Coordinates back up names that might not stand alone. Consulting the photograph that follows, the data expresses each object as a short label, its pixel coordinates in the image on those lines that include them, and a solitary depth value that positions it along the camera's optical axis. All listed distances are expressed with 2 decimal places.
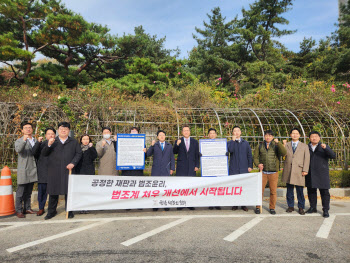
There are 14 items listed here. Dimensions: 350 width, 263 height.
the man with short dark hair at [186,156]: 5.45
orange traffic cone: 4.86
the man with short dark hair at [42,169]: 4.88
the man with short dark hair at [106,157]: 5.27
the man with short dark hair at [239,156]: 5.32
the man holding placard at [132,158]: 5.37
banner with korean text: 4.73
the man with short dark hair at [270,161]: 5.06
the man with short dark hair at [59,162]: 4.63
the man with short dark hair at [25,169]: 4.79
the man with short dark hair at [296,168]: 5.00
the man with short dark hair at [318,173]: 4.86
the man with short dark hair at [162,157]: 5.29
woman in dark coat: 5.03
